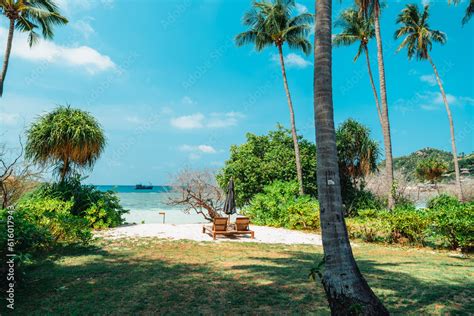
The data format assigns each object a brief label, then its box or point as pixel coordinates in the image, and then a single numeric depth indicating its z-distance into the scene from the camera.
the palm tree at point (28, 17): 12.91
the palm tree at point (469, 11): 17.33
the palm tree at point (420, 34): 21.92
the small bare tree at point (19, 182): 11.66
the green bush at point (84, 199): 13.45
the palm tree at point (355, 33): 19.62
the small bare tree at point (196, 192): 17.62
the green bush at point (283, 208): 14.39
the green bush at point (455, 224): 8.94
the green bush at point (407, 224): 10.15
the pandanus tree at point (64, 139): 13.66
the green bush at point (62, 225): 8.37
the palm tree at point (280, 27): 18.83
